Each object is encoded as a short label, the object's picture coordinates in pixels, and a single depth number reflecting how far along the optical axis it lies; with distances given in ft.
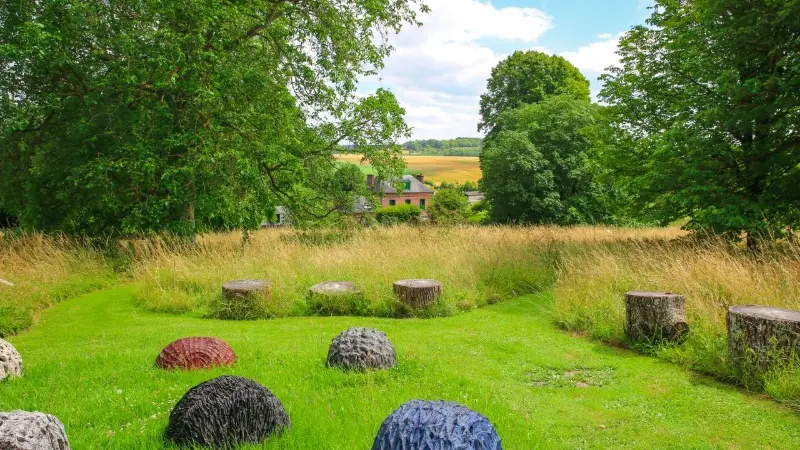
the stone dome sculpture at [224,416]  12.59
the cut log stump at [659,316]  23.03
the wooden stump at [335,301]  31.91
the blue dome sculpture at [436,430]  9.47
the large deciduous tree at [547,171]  96.32
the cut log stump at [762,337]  18.22
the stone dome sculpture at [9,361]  18.93
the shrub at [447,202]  122.02
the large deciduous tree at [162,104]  42.93
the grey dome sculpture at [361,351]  18.54
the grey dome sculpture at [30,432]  10.09
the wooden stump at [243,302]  31.07
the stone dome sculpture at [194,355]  18.79
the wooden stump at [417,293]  31.19
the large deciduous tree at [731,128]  34.53
